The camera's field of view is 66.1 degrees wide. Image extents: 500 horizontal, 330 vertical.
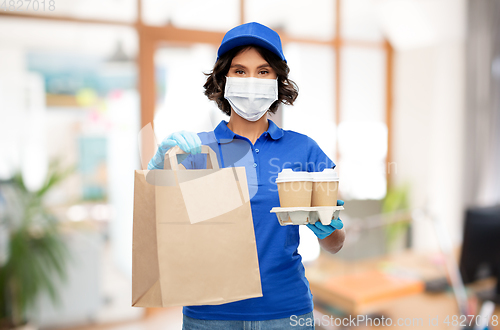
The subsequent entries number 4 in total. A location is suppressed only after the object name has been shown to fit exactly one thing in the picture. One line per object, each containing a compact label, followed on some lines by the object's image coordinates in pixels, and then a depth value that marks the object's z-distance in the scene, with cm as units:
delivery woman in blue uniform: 95
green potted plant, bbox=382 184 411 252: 359
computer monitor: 172
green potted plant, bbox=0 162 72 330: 229
